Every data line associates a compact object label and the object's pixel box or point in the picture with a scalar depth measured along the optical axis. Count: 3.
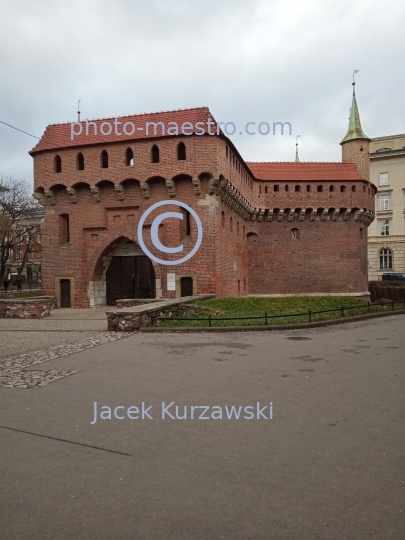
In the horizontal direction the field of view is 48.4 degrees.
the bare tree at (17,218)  35.19
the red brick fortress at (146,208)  21.94
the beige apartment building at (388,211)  51.47
